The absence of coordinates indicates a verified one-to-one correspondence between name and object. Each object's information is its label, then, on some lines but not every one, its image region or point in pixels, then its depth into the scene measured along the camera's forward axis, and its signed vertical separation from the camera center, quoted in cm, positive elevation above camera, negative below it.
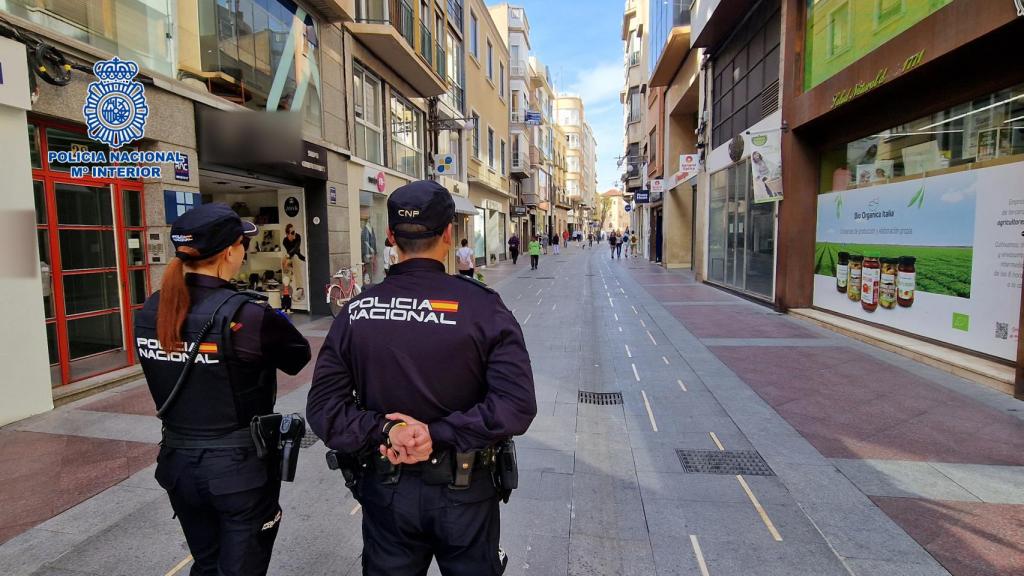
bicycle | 1098 -97
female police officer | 204 -59
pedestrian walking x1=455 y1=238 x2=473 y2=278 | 1410 -46
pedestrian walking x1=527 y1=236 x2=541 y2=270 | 2504 -56
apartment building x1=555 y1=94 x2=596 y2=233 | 8069 +1483
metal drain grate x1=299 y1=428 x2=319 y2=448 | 475 -178
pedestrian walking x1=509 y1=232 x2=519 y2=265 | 3058 -44
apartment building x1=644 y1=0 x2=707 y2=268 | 1922 +519
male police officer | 175 -55
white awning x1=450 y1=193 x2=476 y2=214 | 2101 +144
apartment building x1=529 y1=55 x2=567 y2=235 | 4650 +890
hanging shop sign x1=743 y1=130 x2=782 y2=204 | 1114 +153
